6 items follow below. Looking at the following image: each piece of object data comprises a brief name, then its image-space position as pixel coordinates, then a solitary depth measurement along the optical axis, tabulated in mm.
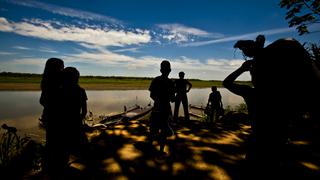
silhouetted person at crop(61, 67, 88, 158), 2091
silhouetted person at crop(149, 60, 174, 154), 2759
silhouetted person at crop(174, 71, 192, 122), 5333
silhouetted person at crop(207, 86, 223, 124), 6417
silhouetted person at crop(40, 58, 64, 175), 2076
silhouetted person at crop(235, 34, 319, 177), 971
